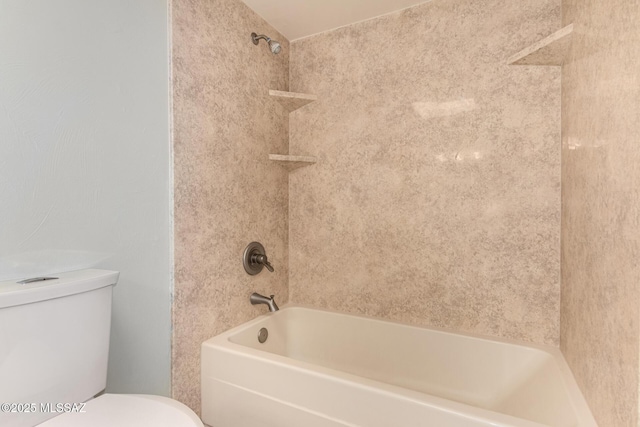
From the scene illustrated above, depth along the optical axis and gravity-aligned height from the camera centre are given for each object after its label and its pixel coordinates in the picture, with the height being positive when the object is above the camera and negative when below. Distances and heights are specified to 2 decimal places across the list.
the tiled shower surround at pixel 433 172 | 1.48 +0.20
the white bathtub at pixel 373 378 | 1.04 -0.72
